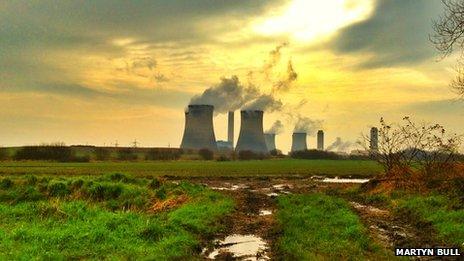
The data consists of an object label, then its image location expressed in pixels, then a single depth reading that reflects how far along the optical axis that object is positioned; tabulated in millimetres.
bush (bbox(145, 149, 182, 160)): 127700
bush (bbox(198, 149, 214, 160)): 134625
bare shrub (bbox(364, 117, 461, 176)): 28203
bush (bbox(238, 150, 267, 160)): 147500
